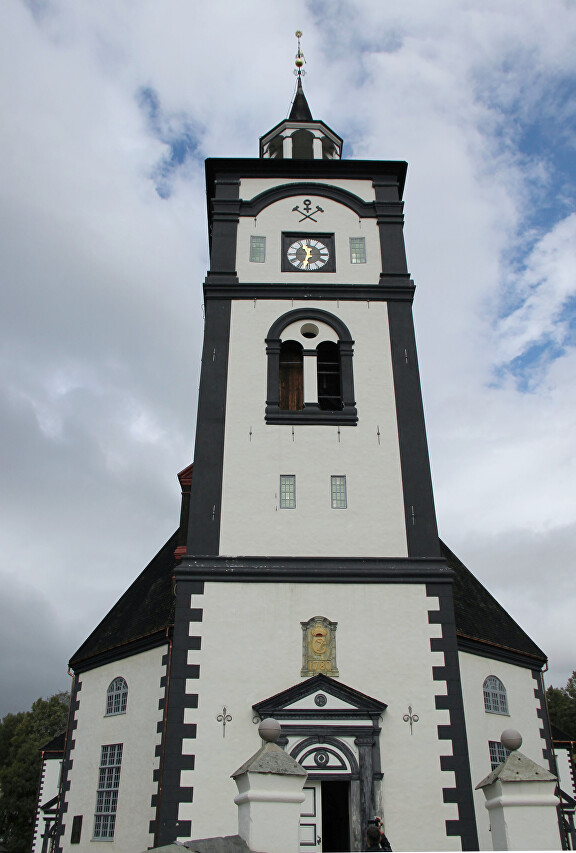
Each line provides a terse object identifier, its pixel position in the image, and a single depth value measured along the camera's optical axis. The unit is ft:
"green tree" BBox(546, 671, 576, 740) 169.37
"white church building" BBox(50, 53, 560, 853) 48.01
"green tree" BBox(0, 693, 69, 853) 161.27
